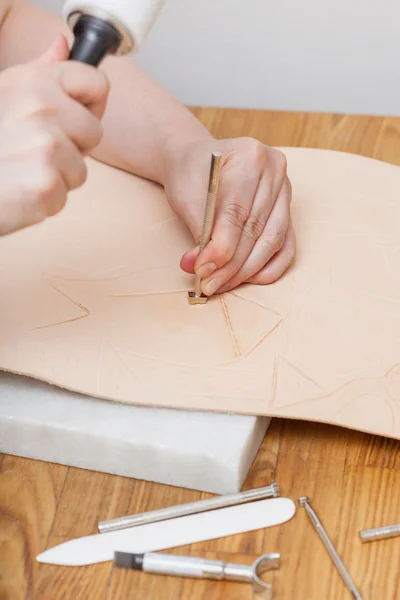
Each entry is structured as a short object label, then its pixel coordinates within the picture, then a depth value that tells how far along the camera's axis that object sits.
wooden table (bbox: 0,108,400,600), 0.75
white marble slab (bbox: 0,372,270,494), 0.83
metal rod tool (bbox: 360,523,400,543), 0.78
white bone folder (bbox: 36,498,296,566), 0.78
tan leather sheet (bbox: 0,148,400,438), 0.88
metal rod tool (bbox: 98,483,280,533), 0.80
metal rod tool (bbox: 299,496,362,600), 0.74
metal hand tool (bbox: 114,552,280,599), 0.75
